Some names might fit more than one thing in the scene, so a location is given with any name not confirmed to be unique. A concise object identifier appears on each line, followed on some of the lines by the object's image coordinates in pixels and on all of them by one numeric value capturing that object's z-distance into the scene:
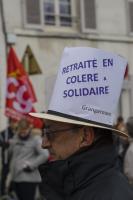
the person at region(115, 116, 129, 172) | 6.38
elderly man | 2.40
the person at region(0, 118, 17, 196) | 9.44
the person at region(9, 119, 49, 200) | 8.27
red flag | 10.40
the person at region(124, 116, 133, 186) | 5.72
